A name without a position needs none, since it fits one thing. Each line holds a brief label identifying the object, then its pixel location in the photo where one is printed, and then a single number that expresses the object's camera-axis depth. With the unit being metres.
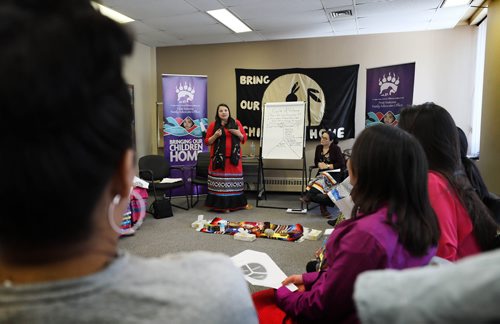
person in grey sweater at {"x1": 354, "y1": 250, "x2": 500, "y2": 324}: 0.28
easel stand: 4.97
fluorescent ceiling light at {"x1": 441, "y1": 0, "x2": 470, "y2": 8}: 3.97
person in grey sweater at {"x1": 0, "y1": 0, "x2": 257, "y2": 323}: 0.35
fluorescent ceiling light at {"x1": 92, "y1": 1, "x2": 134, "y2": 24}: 4.19
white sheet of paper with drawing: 1.72
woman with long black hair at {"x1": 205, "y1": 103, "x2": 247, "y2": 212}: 4.56
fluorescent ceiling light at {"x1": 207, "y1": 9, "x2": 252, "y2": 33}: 4.30
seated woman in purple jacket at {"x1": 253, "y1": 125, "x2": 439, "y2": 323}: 0.98
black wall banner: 5.39
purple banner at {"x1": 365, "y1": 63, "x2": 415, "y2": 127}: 4.47
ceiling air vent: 4.22
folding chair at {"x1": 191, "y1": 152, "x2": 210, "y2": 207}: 5.25
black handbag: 4.39
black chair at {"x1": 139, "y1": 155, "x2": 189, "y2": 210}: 4.70
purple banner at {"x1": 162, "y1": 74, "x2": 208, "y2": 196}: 5.40
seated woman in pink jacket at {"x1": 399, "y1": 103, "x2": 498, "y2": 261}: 1.26
